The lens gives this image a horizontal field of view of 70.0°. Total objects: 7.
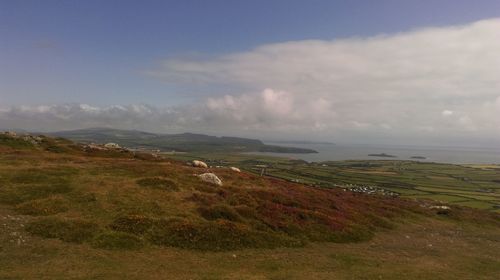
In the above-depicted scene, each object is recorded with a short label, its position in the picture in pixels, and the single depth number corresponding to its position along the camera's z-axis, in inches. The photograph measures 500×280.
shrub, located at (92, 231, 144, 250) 1075.2
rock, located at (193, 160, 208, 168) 3038.9
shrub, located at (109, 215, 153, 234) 1196.2
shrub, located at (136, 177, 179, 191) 1723.7
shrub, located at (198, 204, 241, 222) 1464.1
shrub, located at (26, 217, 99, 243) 1095.6
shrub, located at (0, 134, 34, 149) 3063.5
